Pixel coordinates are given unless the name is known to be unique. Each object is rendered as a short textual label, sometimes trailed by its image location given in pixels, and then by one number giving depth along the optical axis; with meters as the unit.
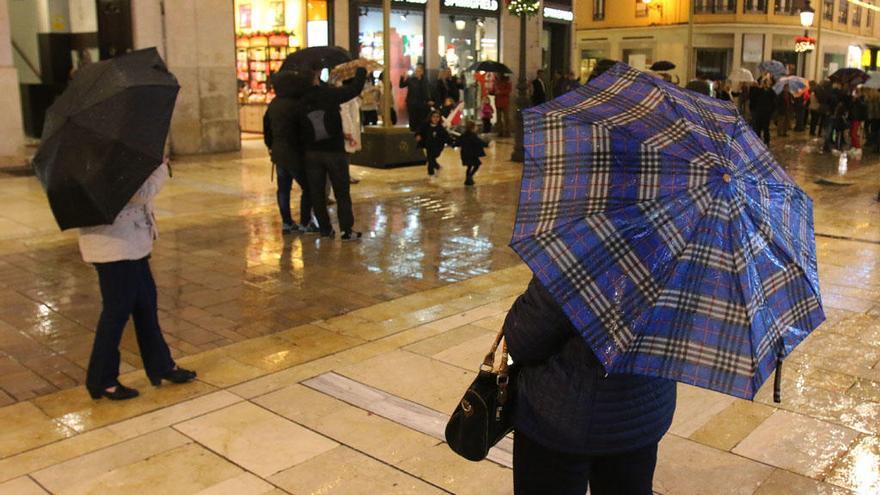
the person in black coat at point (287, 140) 9.42
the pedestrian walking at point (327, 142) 9.08
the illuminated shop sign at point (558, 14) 28.05
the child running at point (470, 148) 13.77
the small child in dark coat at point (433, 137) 14.58
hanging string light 20.25
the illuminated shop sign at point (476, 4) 24.73
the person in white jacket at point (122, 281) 4.72
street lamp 28.72
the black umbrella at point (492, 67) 21.15
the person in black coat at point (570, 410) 2.34
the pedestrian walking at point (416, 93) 20.64
